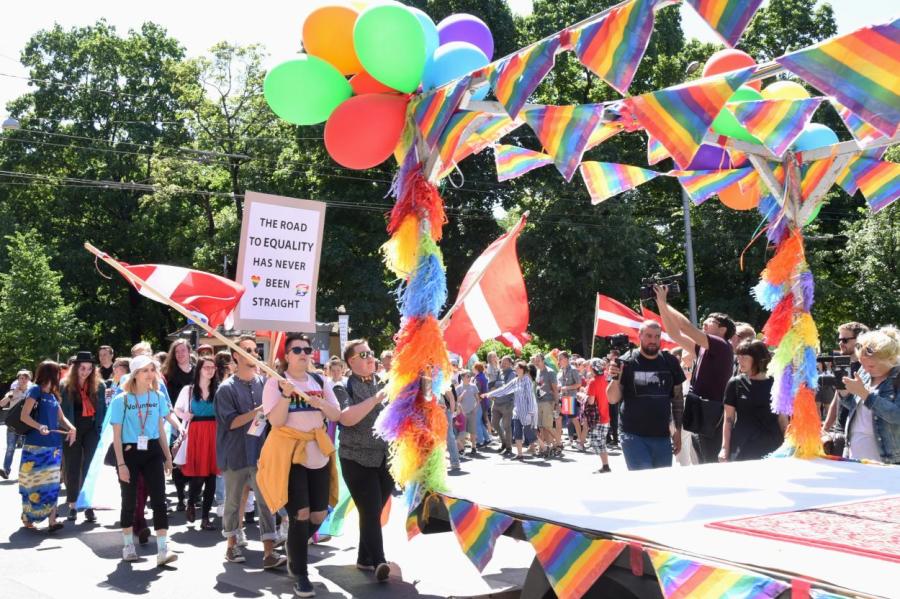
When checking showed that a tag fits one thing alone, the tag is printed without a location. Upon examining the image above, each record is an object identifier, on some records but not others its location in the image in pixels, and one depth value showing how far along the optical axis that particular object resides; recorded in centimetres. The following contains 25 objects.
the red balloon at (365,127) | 642
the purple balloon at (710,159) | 778
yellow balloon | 738
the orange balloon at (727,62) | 691
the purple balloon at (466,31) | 708
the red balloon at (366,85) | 669
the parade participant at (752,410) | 743
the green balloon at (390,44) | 607
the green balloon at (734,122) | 665
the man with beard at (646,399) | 781
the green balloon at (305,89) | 648
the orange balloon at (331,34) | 646
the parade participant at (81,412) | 1066
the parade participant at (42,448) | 977
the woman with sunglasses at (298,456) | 687
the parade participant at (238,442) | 827
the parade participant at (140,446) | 809
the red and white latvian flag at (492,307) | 682
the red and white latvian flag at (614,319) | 1296
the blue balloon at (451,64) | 644
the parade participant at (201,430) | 970
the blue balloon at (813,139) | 731
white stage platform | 335
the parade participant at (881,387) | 655
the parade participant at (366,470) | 735
